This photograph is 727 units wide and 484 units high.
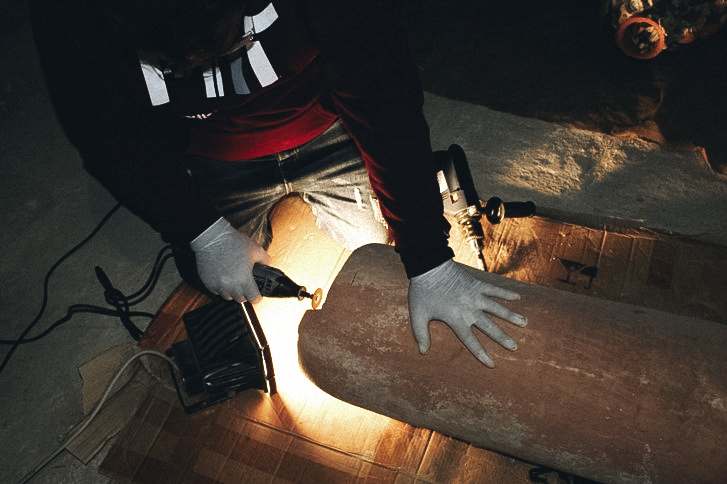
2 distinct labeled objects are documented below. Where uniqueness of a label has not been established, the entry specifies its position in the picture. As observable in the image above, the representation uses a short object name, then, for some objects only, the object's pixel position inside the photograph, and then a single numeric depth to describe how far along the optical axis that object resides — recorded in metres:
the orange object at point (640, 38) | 1.94
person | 0.85
